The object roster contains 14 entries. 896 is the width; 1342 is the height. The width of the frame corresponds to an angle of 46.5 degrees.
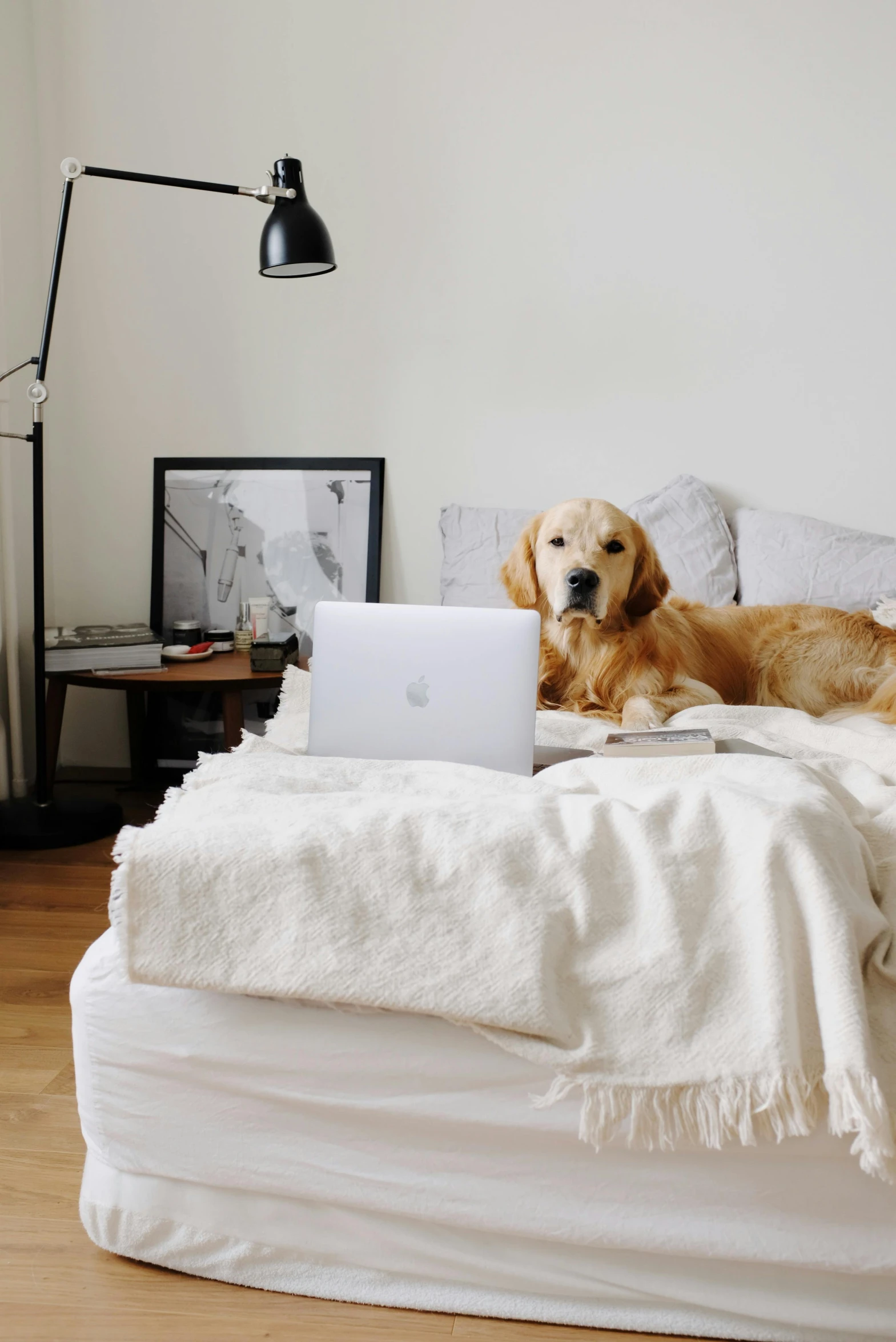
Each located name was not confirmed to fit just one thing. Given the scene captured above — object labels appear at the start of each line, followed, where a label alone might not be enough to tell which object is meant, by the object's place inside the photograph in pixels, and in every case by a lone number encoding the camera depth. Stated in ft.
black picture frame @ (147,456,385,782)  9.52
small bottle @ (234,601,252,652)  9.44
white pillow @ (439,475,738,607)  7.97
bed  3.10
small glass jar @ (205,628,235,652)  9.32
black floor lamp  7.41
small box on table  8.48
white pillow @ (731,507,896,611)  7.58
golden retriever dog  6.91
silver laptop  4.73
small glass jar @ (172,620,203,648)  9.31
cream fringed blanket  2.96
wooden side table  8.29
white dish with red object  8.92
